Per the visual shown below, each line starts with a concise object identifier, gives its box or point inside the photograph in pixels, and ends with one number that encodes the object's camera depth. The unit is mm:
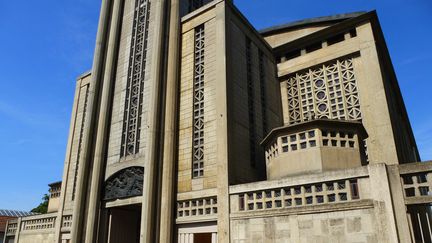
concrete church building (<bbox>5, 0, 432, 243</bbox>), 12531
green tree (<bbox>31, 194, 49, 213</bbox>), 43125
